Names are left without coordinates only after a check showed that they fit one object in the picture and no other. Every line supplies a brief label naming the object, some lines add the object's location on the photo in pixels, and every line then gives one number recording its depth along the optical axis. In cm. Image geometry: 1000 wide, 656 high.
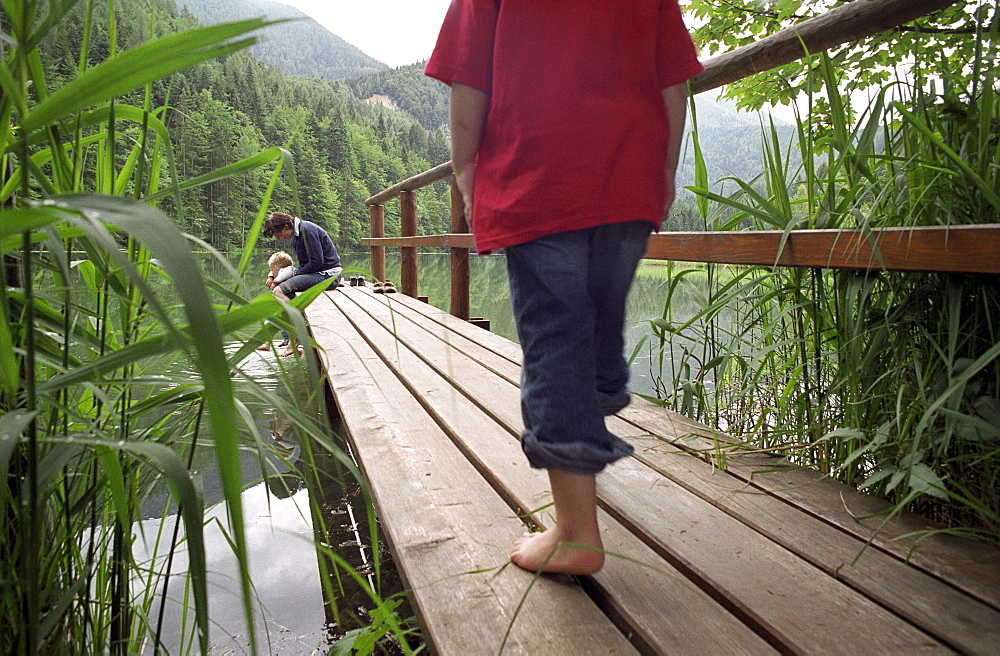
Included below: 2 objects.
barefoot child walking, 86
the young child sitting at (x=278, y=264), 594
